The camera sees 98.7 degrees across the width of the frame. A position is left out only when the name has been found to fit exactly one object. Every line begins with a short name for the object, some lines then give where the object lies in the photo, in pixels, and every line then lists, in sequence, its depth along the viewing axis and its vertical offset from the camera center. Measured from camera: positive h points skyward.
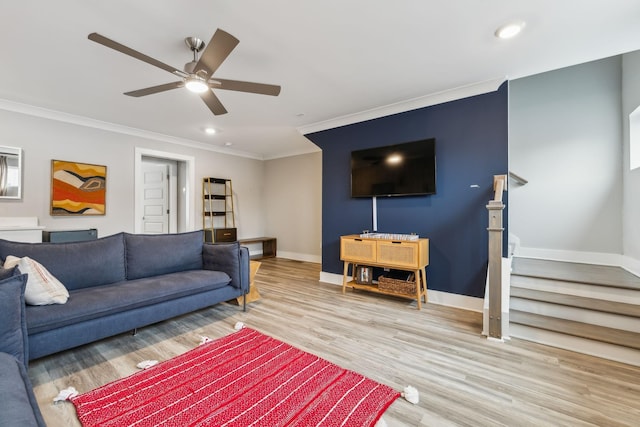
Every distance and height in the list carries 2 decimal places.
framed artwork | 3.92 +0.39
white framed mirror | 3.52 +0.54
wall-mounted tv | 3.42 +0.62
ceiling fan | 1.75 +1.09
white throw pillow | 1.88 -0.50
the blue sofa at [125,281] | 1.91 -0.63
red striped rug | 1.46 -1.08
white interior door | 5.96 +0.37
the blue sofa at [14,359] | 0.89 -0.64
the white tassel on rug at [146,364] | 1.93 -1.07
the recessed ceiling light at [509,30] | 2.06 +1.44
